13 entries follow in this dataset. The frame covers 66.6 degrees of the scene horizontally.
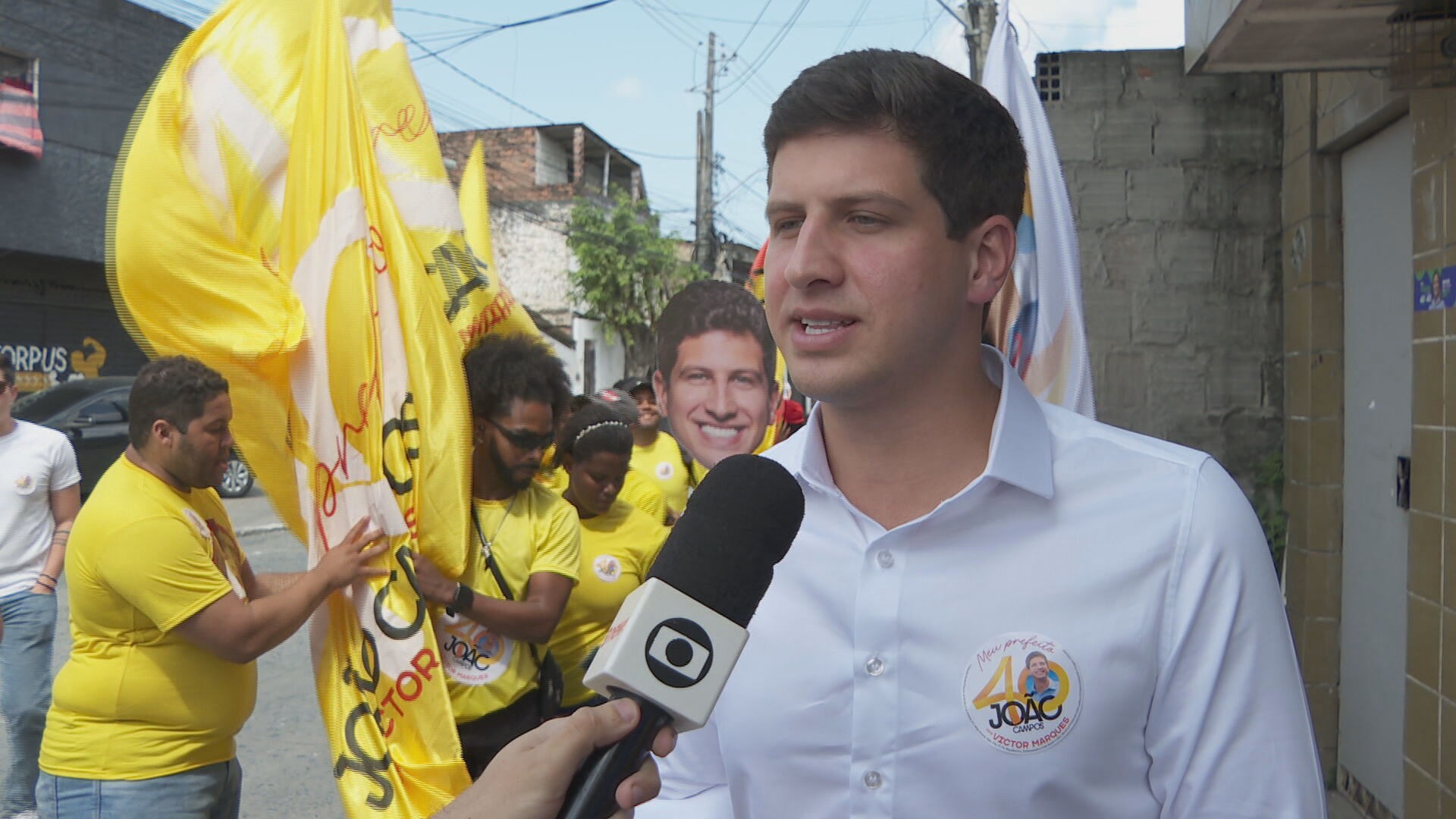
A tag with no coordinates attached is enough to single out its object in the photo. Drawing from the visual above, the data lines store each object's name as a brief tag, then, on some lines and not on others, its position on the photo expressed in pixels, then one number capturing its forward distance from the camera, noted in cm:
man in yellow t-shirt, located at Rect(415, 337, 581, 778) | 295
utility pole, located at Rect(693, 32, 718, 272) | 2666
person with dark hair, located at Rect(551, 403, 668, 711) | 362
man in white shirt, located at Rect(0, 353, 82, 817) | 459
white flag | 301
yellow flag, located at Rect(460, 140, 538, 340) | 323
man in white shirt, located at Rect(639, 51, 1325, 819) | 139
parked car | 1229
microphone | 111
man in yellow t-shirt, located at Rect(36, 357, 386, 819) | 291
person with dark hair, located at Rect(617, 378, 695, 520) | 590
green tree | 2997
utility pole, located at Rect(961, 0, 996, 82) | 1414
